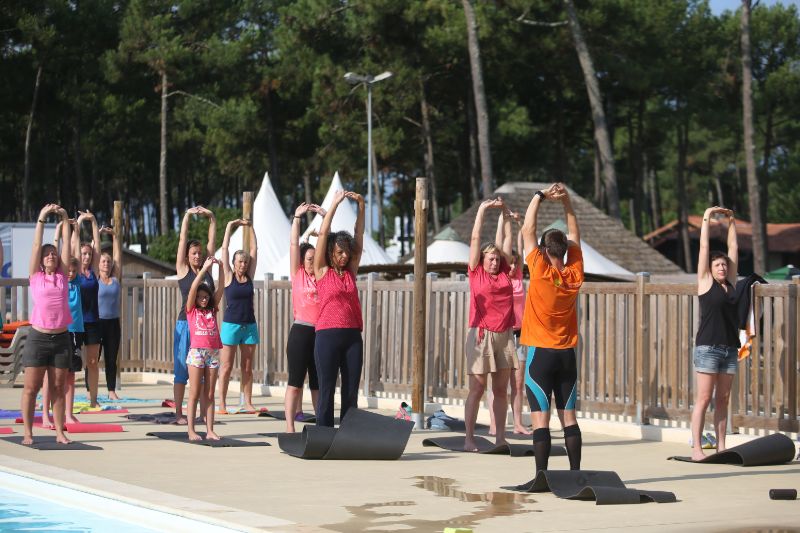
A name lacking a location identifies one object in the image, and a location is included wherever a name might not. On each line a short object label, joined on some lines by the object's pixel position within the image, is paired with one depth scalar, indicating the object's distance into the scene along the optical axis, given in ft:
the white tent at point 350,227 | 104.23
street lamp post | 126.62
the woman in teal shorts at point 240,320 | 47.47
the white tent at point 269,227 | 115.03
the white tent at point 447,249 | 93.71
